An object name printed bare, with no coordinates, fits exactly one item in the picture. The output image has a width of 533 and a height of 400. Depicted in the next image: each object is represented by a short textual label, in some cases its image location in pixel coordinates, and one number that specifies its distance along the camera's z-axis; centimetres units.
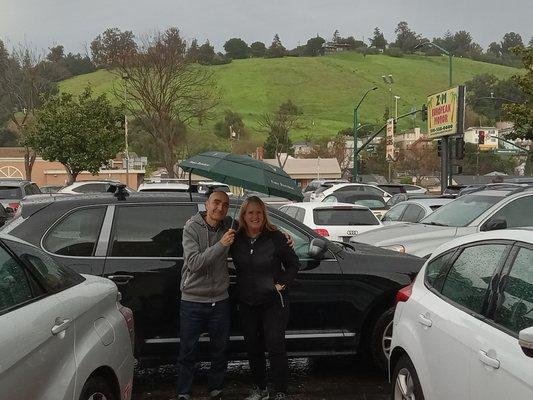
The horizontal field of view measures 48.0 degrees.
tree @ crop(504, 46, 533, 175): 2470
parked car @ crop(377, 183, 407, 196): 2986
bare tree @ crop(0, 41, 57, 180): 4091
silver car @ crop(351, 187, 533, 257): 791
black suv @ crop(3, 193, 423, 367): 499
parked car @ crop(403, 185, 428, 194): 3582
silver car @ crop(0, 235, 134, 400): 254
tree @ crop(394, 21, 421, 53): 18855
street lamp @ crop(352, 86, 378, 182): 4048
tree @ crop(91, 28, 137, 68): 3869
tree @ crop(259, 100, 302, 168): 7975
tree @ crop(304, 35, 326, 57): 18825
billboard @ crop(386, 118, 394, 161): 3984
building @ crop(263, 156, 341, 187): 7212
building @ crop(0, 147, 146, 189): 4747
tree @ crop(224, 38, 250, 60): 17300
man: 461
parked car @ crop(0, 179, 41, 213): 1636
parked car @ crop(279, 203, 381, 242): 1030
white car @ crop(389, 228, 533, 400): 276
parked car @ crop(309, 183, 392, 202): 2677
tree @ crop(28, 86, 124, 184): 3231
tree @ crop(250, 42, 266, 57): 17762
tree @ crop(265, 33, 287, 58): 17412
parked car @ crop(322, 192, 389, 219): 1741
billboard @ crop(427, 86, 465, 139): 2530
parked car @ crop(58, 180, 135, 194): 2245
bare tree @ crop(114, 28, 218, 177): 3862
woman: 468
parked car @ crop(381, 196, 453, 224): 1162
